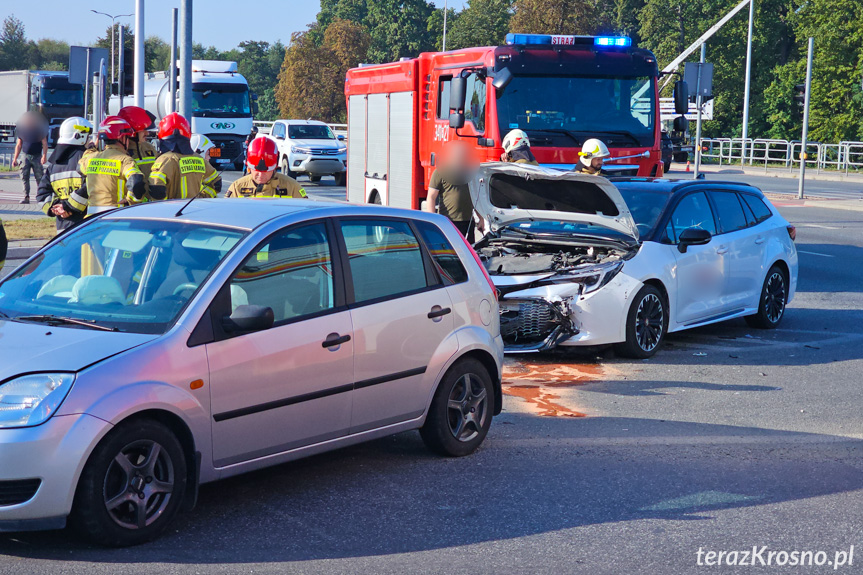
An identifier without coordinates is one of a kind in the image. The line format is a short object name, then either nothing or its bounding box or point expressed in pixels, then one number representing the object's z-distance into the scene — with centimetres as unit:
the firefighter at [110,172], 884
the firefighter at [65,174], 907
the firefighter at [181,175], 894
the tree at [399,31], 8531
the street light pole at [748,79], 5547
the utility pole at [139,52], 2505
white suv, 3366
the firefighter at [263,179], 857
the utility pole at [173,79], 2259
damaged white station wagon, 924
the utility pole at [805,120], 2912
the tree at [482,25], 6681
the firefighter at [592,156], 1126
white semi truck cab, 3791
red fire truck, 1283
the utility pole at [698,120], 2479
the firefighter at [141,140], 916
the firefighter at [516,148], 1140
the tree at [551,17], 5581
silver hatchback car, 454
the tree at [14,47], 13150
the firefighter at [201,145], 1120
